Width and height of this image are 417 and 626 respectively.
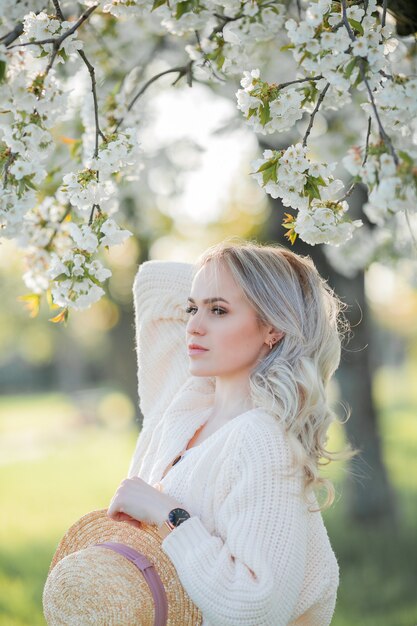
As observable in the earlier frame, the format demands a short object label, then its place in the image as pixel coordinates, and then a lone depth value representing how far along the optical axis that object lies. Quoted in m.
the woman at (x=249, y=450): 2.54
